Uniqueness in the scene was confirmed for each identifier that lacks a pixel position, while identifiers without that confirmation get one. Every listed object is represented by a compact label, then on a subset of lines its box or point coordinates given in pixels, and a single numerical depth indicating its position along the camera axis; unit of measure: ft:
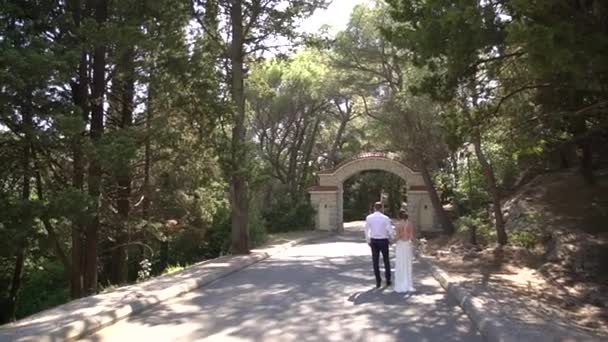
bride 40.34
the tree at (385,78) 94.02
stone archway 120.06
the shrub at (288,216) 131.44
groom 41.75
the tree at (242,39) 72.18
